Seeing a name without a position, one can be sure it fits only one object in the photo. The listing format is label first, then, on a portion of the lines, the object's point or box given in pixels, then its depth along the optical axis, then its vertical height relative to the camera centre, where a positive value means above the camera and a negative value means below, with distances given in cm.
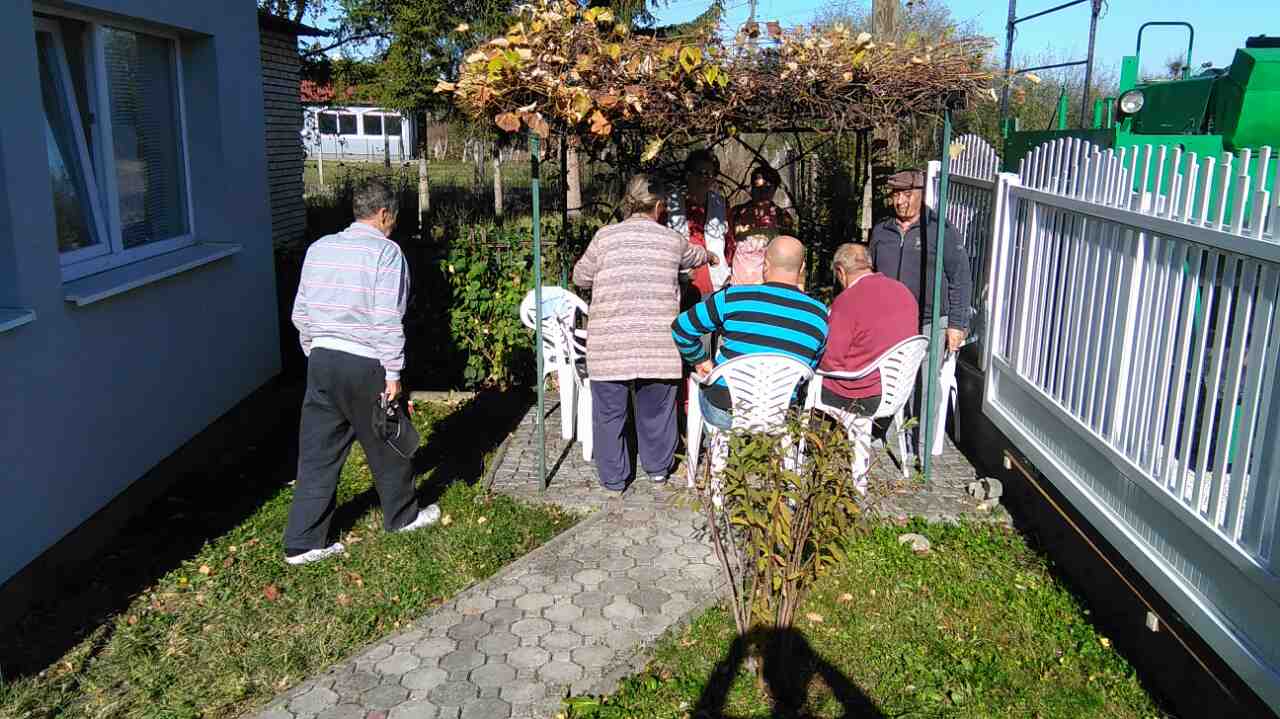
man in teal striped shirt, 495 -80
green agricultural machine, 717 +31
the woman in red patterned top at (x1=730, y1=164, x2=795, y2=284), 697 -45
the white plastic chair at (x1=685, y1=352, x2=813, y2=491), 498 -113
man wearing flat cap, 636 -66
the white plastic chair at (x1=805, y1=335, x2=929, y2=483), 552 -129
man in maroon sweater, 548 -91
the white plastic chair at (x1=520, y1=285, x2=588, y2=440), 670 -123
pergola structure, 522 +33
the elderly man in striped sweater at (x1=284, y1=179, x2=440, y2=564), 482 -96
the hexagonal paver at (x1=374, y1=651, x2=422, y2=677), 400 -200
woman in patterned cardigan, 554 -80
